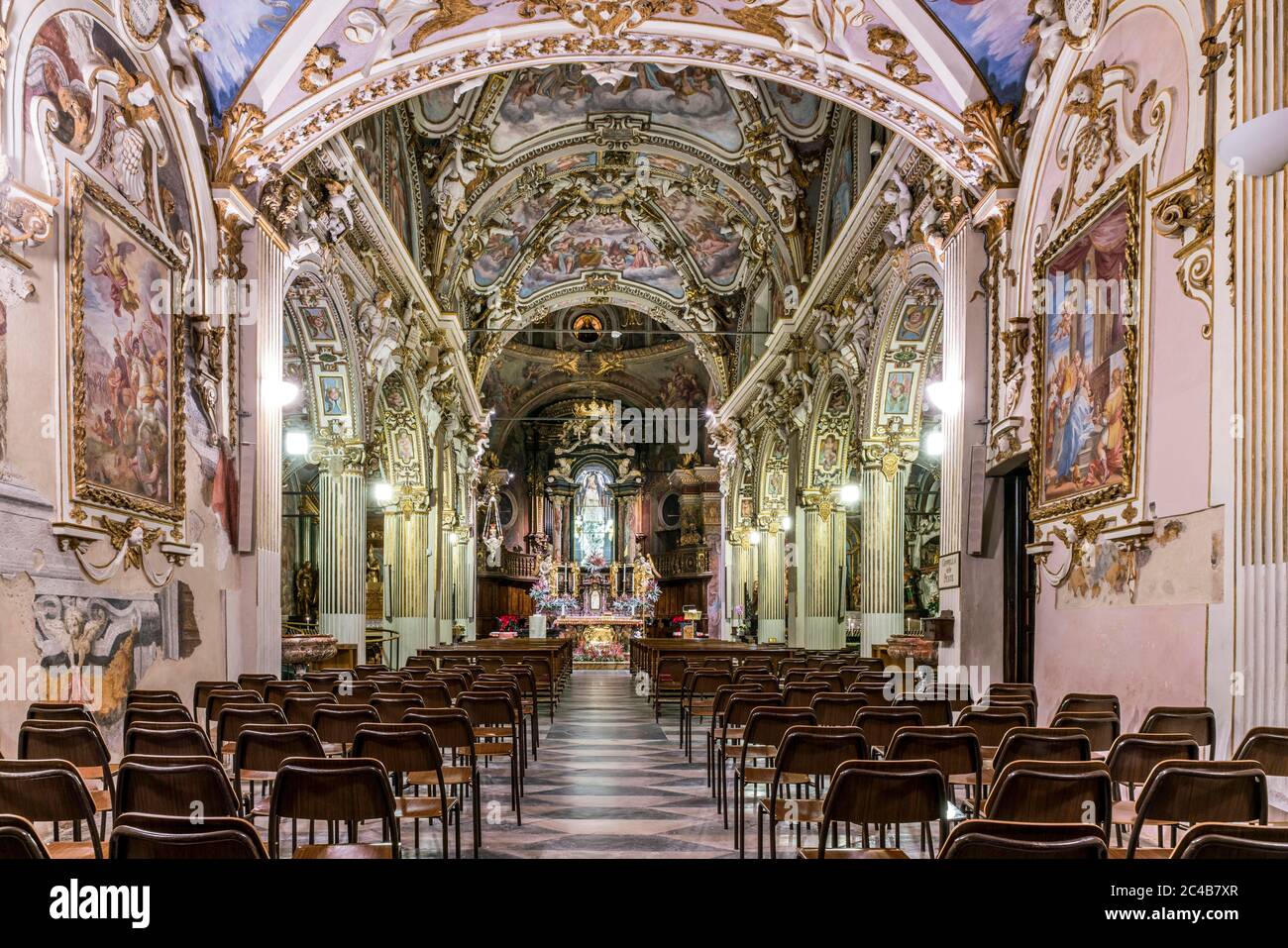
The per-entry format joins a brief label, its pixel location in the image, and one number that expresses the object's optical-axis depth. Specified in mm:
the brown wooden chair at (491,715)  7035
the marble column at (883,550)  17031
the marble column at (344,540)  16406
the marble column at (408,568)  21734
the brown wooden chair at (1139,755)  4383
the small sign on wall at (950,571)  10750
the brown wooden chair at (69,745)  4906
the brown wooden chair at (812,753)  4680
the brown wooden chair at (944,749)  4641
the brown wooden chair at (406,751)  4797
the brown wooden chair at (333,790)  3760
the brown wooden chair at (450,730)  5641
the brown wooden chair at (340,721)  5734
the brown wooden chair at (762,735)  5445
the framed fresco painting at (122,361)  7562
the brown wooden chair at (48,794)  3531
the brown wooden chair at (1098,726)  5555
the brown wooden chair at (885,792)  3607
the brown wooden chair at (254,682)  8562
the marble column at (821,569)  21016
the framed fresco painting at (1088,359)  7652
